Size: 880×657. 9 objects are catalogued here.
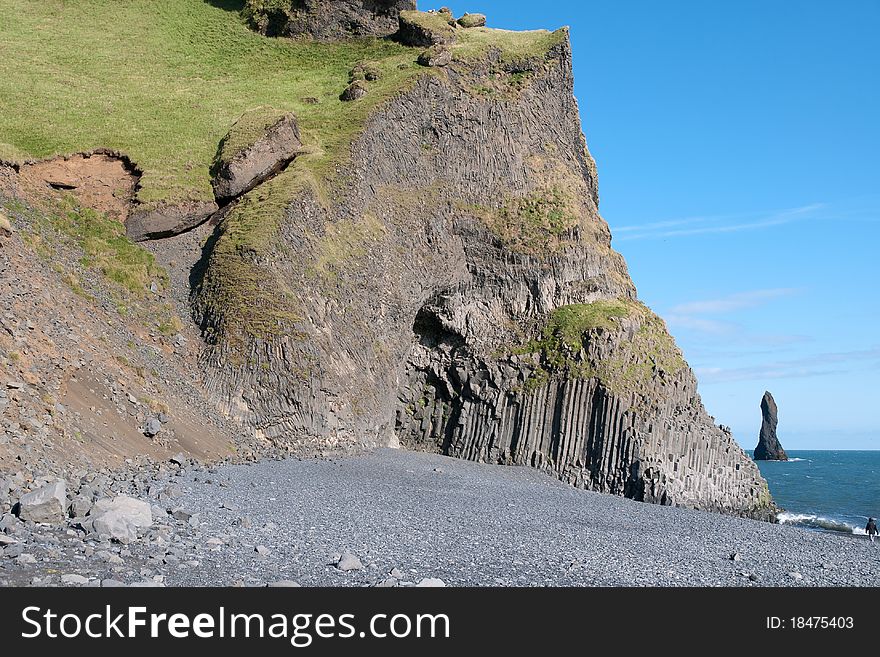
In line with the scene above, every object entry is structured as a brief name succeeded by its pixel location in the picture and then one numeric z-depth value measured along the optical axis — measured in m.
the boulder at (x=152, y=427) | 21.66
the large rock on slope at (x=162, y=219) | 32.69
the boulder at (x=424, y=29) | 48.66
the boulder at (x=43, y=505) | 11.48
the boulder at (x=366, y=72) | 45.34
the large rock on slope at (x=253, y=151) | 35.69
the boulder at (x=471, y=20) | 52.31
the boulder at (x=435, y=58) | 44.84
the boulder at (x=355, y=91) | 43.69
